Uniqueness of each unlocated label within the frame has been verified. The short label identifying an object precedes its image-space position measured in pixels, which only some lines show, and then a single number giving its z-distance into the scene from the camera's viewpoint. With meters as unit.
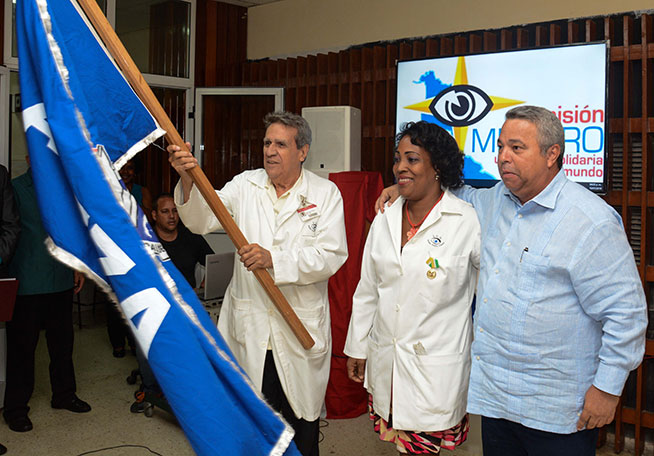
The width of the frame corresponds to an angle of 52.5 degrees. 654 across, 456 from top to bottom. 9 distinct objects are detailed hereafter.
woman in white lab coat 2.34
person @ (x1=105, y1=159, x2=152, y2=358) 5.68
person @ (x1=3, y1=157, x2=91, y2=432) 4.18
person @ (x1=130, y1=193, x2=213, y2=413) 4.67
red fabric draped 4.41
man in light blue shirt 1.93
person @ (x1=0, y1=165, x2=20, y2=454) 3.89
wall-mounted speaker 4.60
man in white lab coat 2.75
